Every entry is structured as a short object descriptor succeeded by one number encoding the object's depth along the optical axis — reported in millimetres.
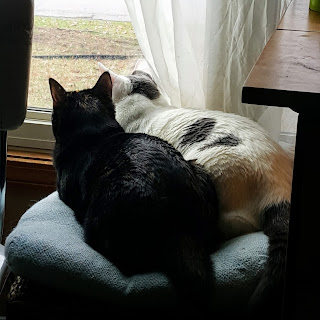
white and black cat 1186
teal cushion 1179
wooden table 816
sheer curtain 1514
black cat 1211
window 1859
